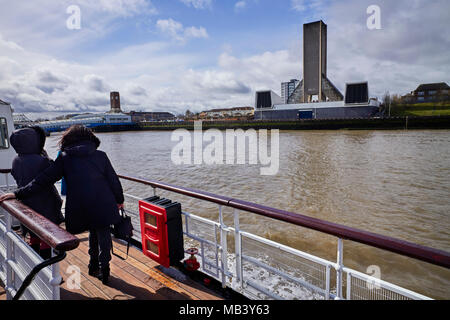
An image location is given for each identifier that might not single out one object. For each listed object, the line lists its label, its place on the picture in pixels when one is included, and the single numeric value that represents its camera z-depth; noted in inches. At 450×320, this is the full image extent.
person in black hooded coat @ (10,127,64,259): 107.5
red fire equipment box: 121.7
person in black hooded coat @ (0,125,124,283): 97.4
